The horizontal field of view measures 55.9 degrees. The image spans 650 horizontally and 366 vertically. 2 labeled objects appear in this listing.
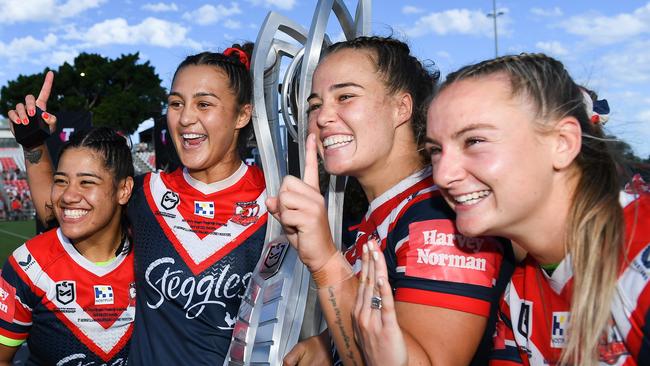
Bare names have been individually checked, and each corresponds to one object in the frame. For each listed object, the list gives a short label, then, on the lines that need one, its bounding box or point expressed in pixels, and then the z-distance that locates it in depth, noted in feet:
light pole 93.39
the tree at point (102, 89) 150.61
